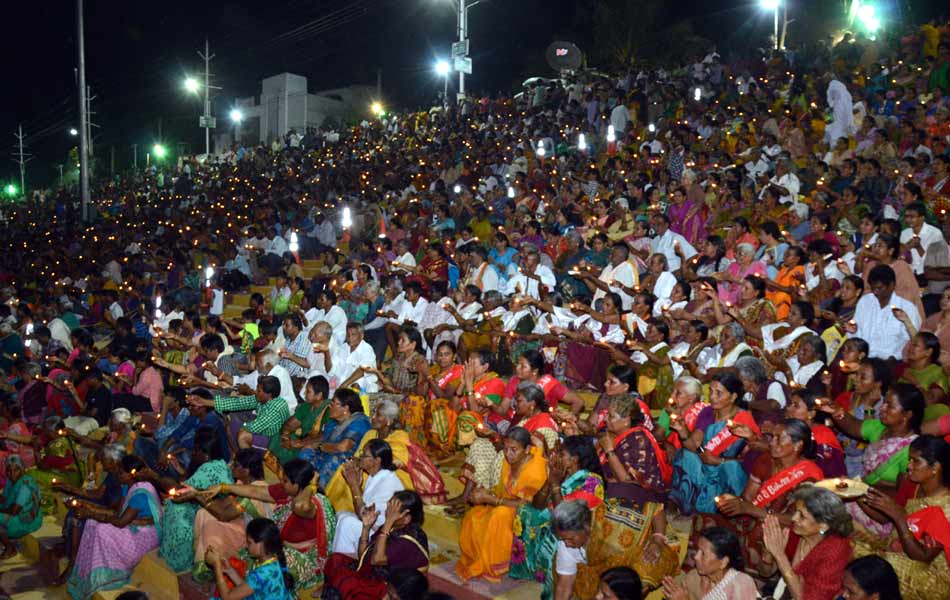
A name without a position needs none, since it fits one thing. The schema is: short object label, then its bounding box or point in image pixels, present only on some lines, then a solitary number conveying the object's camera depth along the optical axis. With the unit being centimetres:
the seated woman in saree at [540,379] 660
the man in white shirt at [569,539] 450
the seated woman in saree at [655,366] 704
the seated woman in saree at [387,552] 469
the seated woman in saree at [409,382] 736
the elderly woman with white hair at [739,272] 794
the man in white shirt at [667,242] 978
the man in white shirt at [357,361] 834
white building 4391
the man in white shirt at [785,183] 1025
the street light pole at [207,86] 3976
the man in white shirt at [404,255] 1167
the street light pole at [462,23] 2517
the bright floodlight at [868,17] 2323
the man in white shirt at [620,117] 1633
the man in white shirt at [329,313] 962
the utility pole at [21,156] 5941
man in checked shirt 714
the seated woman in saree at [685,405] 556
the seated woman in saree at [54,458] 794
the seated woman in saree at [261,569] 467
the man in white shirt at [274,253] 1480
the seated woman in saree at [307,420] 696
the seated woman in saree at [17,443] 788
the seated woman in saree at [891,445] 459
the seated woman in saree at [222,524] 578
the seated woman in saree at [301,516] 539
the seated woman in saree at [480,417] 563
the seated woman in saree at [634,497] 461
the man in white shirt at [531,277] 936
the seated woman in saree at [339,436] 643
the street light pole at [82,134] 2080
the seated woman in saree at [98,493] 651
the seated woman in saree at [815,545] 382
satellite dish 2764
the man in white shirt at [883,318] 653
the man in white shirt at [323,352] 820
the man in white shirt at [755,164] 1183
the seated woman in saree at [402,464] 599
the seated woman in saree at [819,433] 482
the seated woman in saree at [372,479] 536
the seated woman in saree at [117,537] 631
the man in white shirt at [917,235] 800
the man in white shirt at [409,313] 966
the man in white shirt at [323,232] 1592
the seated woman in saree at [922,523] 389
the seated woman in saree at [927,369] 541
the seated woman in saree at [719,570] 384
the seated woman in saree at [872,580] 340
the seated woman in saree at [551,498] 486
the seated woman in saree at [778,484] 453
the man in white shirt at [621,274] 891
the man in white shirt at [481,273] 1005
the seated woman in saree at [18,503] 726
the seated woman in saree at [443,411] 717
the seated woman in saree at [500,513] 529
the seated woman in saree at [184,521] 605
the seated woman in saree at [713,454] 504
